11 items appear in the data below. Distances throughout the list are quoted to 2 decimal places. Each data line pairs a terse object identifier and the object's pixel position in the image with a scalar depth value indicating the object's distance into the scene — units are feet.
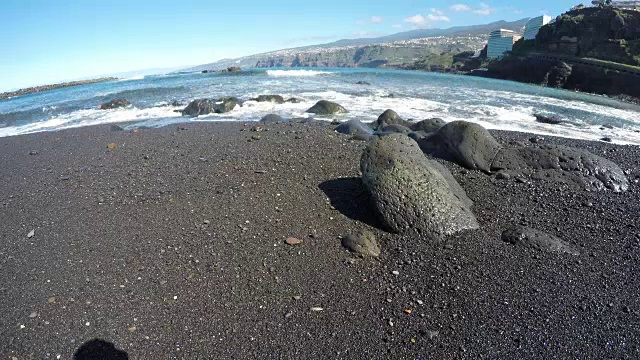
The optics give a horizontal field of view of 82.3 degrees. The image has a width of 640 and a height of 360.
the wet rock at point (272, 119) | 45.93
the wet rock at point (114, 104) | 68.85
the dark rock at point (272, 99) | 66.95
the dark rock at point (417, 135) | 32.79
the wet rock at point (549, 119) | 49.59
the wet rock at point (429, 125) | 38.32
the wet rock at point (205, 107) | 55.63
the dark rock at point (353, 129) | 37.65
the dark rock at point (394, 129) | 38.42
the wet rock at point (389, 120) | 43.67
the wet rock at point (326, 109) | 53.57
